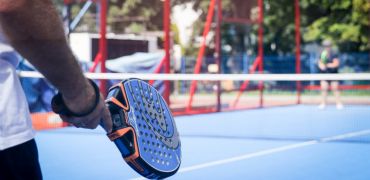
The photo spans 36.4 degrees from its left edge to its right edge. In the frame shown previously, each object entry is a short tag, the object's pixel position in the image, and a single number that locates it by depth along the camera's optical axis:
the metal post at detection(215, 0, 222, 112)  12.44
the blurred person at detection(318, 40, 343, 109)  13.65
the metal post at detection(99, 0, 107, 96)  9.79
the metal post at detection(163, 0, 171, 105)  10.96
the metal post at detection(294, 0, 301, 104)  14.89
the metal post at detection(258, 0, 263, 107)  13.63
